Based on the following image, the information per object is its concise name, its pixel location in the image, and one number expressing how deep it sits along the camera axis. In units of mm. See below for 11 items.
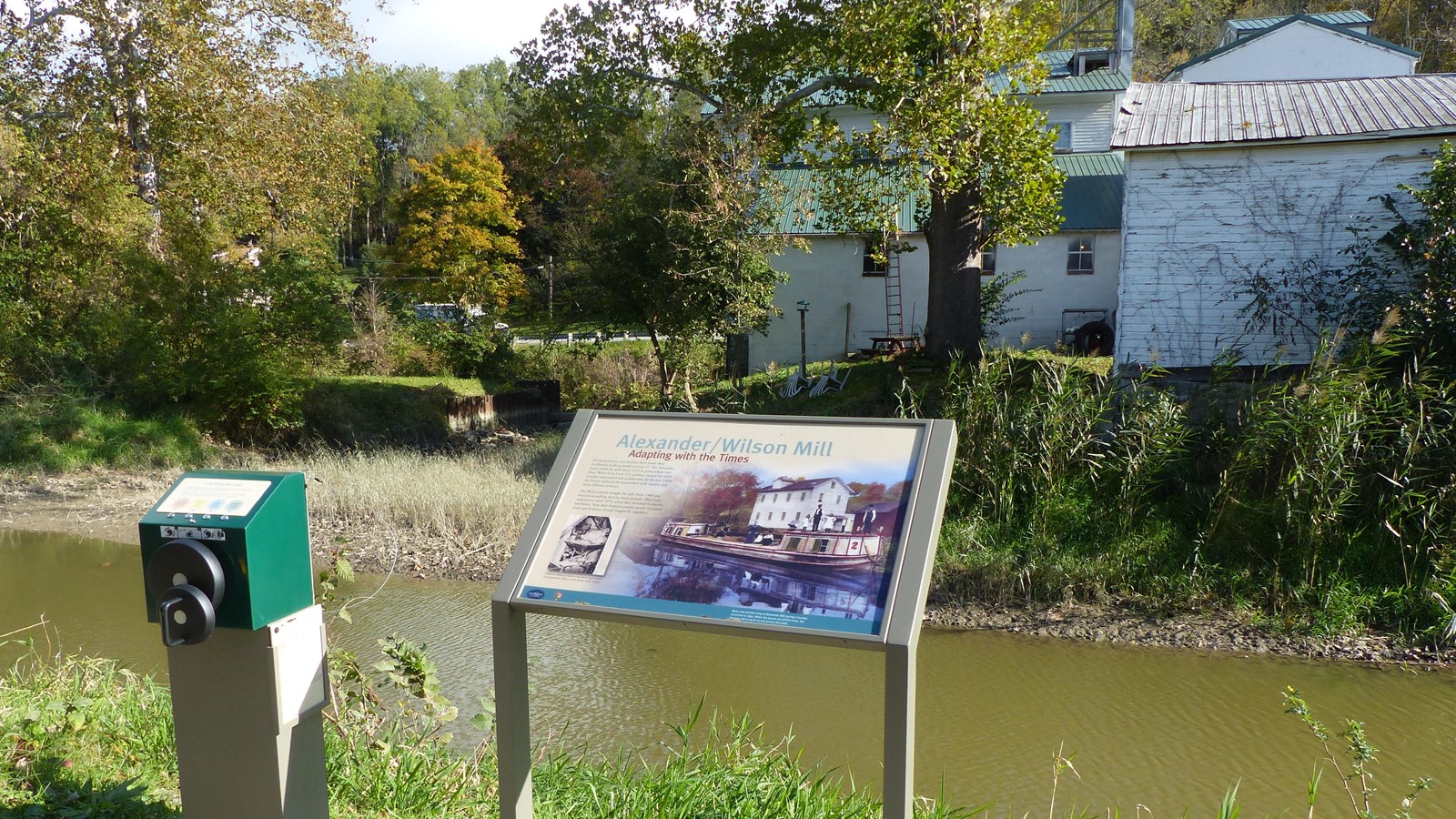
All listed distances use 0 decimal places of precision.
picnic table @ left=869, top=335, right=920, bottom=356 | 19725
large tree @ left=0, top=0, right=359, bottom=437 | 15531
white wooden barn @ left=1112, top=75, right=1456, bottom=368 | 11516
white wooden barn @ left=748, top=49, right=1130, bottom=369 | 22734
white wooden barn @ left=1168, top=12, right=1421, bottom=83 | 26125
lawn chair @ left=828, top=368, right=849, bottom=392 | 15809
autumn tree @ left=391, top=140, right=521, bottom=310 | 35875
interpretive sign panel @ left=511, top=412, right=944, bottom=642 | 3006
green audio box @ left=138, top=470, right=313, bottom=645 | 2969
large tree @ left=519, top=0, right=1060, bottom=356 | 11359
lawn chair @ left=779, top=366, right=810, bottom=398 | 16359
